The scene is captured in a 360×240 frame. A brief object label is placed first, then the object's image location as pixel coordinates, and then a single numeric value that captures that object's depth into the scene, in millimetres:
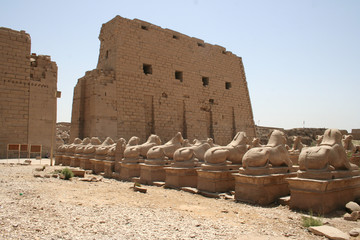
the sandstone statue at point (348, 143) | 10995
